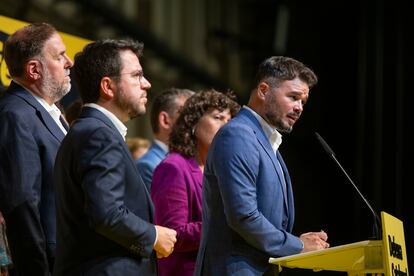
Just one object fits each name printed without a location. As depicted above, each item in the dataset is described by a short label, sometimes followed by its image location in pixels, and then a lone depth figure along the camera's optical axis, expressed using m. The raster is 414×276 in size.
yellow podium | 5.43
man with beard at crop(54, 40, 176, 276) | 5.13
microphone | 5.66
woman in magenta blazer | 6.98
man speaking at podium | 5.74
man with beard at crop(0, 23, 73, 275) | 5.91
